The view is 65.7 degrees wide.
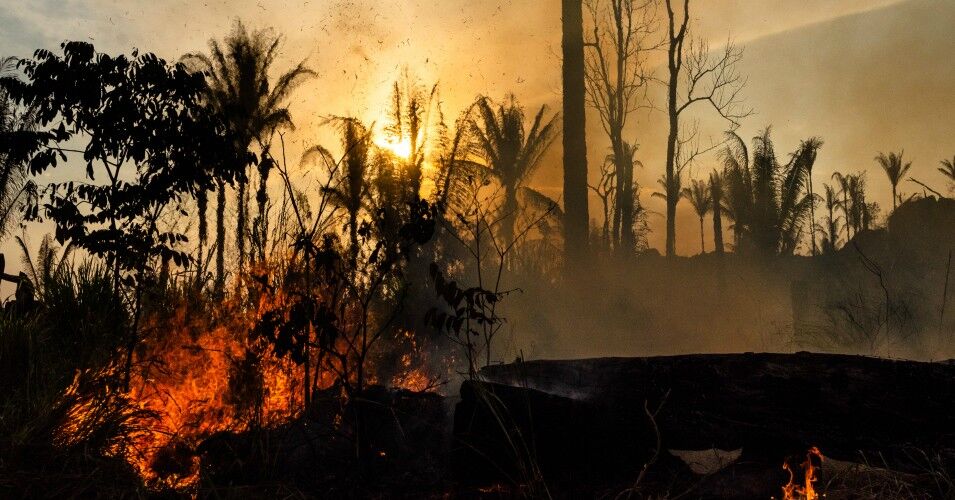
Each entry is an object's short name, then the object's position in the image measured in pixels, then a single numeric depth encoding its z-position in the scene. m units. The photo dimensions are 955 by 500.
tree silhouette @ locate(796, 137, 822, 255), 23.55
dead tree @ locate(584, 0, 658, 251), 18.25
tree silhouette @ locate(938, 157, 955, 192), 26.70
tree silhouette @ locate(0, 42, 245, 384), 6.83
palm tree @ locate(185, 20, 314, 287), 19.98
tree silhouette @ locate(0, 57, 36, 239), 13.98
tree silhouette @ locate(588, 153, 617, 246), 24.16
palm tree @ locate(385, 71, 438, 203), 16.90
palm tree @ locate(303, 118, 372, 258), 17.08
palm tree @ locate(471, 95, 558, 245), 24.03
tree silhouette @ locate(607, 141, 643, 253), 19.22
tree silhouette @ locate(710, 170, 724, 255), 28.59
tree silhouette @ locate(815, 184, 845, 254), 33.16
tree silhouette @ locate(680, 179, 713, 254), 35.09
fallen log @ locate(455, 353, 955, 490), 4.37
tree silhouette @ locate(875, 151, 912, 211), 31.86
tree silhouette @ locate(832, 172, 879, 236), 32.19
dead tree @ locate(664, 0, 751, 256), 16.97
